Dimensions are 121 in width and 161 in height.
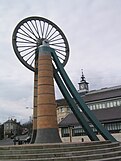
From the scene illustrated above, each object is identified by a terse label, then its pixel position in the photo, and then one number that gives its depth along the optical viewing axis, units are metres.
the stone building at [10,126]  62.44
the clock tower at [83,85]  53.79
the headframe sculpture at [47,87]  13.82
